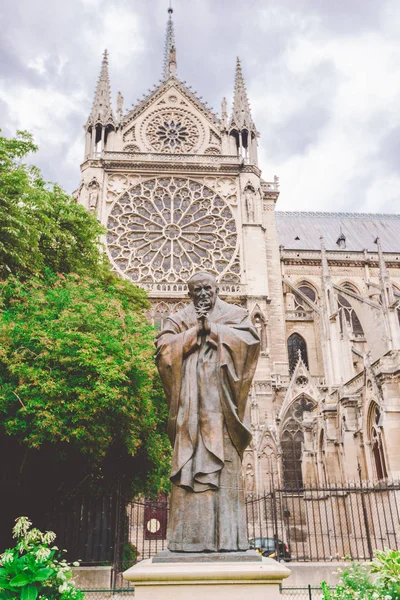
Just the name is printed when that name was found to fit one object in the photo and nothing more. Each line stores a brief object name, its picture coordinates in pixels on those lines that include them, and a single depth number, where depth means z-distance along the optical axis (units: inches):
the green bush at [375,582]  151.1
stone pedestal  119.1
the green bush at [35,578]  138.6
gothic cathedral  844.0
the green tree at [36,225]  501.0
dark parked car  498.2
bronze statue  137.0
